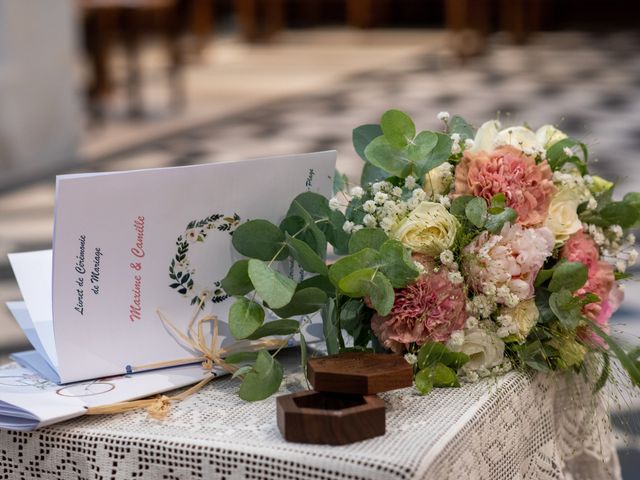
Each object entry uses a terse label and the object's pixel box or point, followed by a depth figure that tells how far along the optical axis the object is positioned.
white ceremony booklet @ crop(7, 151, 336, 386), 0.85
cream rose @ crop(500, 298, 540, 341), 0.92
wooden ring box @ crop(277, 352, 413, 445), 0.78
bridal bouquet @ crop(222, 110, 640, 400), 0.88
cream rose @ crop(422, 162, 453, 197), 0.95
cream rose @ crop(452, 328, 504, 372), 0.90
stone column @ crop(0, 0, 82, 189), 5.73
